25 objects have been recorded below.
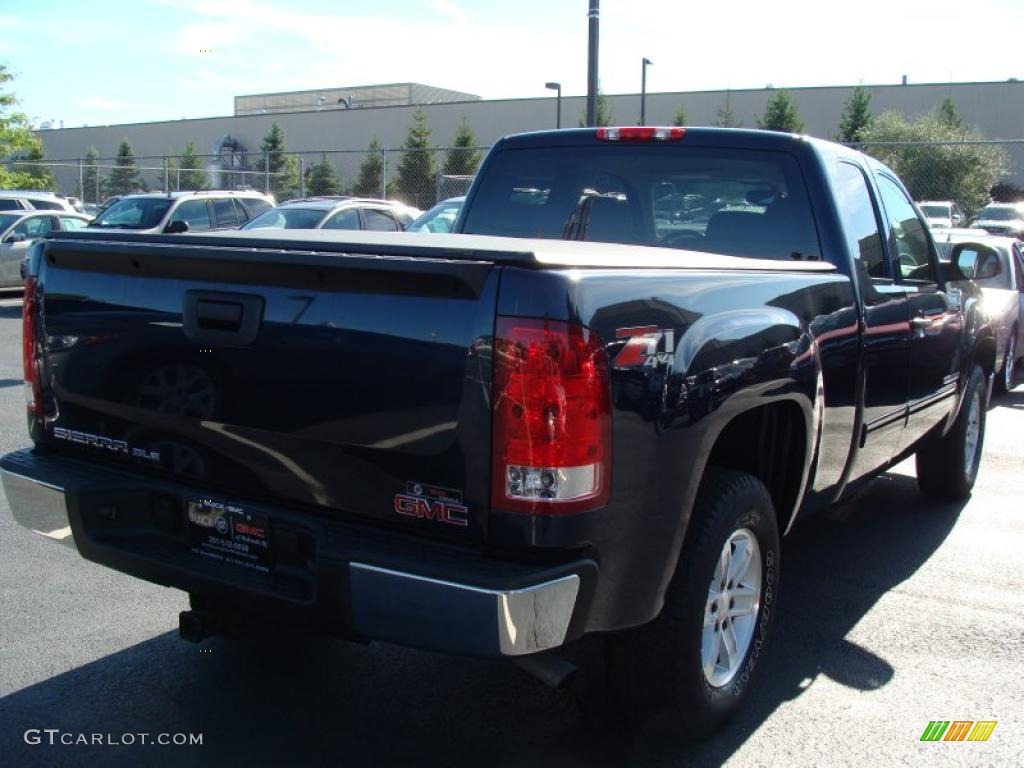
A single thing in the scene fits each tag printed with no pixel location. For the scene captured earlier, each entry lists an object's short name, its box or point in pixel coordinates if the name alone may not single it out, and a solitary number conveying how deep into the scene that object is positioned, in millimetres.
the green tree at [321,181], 38875
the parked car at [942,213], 26547
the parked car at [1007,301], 10305
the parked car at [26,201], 23672
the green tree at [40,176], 33188
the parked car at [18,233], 17859
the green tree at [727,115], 44562
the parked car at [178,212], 17141
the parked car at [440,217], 14352
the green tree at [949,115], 40281
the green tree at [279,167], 34000
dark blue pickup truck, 2598
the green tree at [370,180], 39469
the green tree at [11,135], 27688
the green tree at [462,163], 35062
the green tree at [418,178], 30969
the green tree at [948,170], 32188
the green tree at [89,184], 49406
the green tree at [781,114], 40812
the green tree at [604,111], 42784
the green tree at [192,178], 41506
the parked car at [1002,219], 28955
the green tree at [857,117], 41719
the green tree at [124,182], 39334
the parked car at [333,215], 15375
